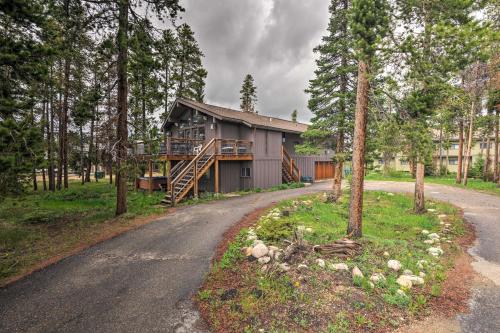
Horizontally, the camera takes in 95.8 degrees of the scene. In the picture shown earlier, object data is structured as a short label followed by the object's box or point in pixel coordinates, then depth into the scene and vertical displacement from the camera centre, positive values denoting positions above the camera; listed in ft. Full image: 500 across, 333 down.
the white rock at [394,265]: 17.60 -8.08
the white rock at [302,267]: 17.12 -8.09
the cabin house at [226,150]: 53.97 +2.85
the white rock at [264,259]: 19.04 -8.35
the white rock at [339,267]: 17.17 -8.04
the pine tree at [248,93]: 149.18 +45.31
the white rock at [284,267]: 17.30 -8.18
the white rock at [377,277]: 15.89 -8.21
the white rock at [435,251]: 20.94 -8.39
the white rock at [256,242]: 22.03 -7.96
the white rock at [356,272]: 16.26 -8.07
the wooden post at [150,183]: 59.96 -6.00
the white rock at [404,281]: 15.62 -8.39
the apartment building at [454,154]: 123.34 +4.88
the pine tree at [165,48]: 32.88 +16.97
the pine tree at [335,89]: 41.34 +14.35
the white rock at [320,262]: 17.62 -7.95
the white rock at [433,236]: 25.52 -8.39
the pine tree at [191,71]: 83.41 +33.72
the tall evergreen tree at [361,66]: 18.37 +9.03
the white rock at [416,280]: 16.10 -8.44
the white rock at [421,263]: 18.20 -8.30
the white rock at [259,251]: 20.12 -8.07
